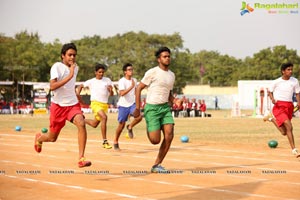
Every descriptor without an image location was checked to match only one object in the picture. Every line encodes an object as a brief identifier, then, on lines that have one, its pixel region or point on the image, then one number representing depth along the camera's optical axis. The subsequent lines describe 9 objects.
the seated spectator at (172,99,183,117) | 48.31
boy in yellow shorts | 16.53
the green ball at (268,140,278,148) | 16.75
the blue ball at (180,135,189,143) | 19.23
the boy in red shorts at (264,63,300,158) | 14.66
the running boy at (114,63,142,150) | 16.75
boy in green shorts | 11.23
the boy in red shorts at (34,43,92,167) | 10.86
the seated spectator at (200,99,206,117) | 49.31
